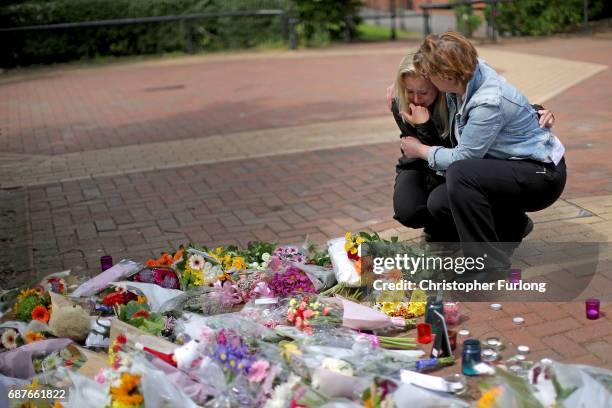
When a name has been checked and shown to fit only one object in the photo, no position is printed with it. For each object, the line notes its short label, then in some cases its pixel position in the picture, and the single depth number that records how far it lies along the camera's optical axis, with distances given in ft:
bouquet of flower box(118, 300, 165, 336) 11.56
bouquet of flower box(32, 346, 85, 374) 11.21
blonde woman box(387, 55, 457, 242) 13.29
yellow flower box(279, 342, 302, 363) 10.18
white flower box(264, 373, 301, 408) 9.41
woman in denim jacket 12.46
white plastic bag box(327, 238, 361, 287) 13.12
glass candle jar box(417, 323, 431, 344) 11.51
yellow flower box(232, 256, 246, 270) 14.26
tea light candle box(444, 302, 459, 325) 12.06
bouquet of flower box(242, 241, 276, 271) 14.37
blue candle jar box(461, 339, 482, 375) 10.33
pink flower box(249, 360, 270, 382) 9.74
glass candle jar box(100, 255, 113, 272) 14.78
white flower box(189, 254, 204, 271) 13.93
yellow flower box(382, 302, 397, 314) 12.35
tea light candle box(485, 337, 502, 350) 11.16
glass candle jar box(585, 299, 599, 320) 11.66
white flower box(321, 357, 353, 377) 9.80
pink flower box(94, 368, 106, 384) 9.85
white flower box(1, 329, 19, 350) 12.00
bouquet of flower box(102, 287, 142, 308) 12.76
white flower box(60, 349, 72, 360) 11.49
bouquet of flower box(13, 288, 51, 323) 12.57
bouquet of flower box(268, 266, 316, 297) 13.02
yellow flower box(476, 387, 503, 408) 8.63
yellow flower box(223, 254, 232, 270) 14.34
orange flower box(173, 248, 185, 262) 14.30
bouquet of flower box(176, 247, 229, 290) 13.74
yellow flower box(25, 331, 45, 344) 12.07
